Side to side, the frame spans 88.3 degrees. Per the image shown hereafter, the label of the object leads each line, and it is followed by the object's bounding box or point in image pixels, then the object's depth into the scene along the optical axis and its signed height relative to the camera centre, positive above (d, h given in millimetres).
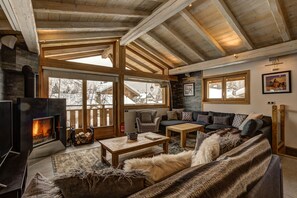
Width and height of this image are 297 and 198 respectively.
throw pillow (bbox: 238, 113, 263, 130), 3566 -431
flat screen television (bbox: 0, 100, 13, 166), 1733 -337
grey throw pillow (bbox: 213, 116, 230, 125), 4218 -593
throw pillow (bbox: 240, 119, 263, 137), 2975 -565
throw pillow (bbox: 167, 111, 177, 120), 5318 -553
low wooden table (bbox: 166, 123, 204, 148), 3615 -735
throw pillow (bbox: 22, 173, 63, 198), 849 -537
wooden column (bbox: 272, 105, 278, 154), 3260 -707
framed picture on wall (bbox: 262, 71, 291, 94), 3520 +381
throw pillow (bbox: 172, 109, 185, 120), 5371 -494
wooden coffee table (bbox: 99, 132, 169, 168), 2375 -775
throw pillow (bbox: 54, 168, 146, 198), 770 -438
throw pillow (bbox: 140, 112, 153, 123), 4969 -577
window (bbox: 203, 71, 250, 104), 4398 +327
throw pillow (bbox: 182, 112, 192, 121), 5103 -571
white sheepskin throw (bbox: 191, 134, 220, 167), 1253 -460
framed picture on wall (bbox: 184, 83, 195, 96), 5704 +380
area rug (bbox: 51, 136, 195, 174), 2650 -1135
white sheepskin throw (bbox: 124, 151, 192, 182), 997 -458
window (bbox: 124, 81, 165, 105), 5375 +239
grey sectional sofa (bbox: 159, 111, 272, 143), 3348 -690
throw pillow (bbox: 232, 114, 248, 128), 3917 -543
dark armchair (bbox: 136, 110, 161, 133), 4594 -694
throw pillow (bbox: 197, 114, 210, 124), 4612 -594
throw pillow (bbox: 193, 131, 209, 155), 1637 -435
